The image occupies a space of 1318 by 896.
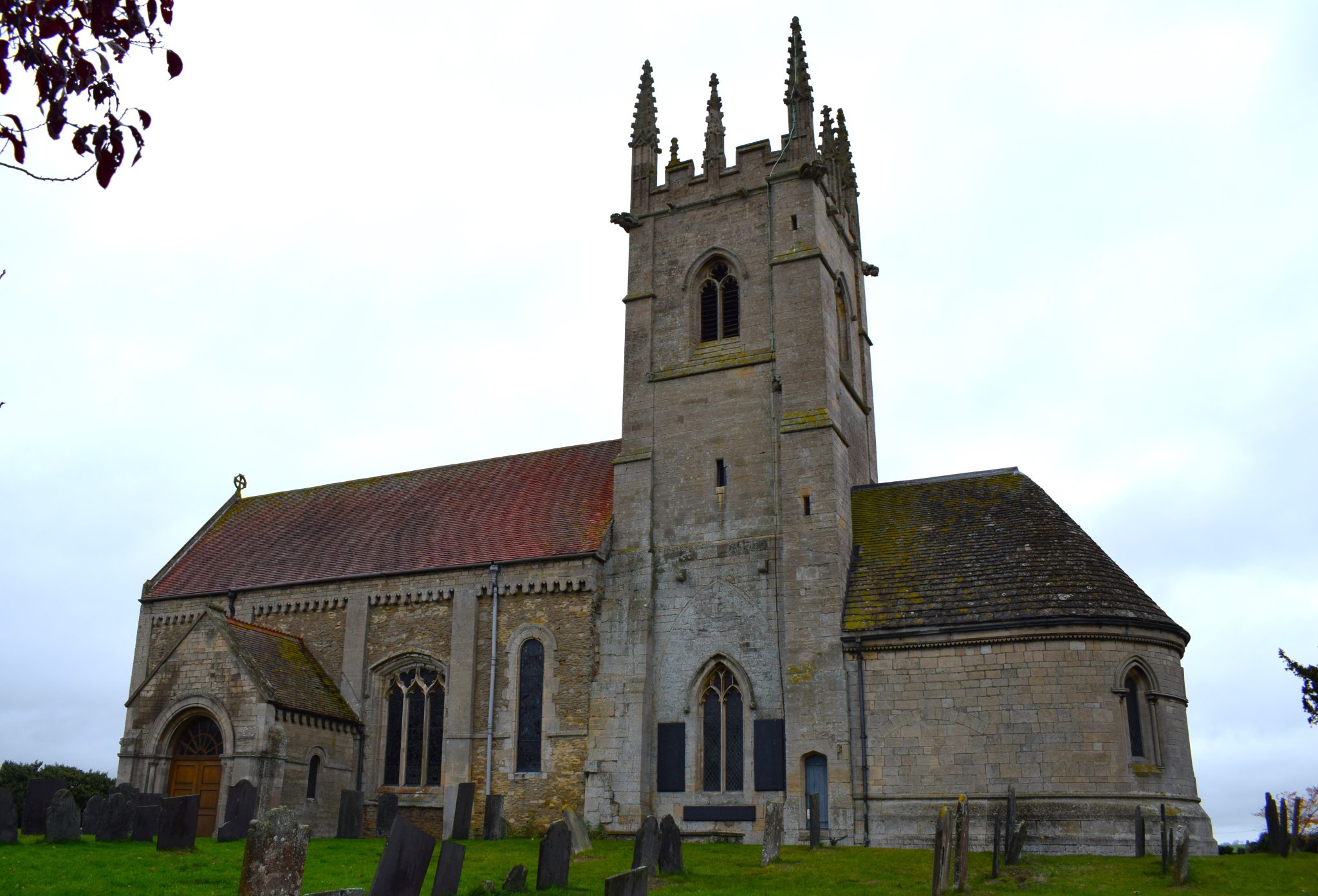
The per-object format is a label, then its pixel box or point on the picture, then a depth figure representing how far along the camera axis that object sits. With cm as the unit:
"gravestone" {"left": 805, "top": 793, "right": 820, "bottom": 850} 2219
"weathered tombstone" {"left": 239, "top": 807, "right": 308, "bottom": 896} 1101
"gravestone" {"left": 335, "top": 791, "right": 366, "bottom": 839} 2581
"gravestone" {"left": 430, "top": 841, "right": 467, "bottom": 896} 1427
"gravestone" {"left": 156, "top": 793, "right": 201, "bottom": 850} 1873
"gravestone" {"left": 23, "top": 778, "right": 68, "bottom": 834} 2291
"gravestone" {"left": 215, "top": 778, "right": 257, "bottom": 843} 2230
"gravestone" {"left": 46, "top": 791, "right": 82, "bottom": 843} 1977
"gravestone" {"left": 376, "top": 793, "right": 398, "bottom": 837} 2577
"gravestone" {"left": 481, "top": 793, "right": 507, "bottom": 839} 2469
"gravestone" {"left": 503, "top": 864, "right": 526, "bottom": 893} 1487
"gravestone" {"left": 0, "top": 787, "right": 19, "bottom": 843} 1930
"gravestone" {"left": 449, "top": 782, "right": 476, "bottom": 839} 2386
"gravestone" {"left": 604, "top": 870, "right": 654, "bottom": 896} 1109
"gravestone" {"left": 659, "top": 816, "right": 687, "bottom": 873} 1797
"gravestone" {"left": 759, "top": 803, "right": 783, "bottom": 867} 1945
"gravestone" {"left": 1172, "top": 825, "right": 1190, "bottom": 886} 1722
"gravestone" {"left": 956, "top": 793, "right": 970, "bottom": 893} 1625
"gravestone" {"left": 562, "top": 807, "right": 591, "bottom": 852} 2203
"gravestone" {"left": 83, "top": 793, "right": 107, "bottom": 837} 2109
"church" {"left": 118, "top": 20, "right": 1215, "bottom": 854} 2275
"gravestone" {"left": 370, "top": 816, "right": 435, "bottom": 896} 1312
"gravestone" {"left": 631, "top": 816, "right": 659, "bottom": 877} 1688
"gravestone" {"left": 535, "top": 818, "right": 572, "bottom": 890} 1548
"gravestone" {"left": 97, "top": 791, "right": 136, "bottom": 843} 2038
